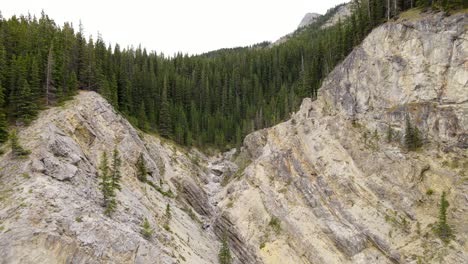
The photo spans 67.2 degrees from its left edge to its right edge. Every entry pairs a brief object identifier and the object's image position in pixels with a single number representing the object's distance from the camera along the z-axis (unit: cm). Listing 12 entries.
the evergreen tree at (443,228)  3800
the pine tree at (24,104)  4491
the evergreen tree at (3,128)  4106
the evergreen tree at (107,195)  3769
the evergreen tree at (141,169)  5069
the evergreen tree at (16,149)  3841
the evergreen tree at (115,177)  4155
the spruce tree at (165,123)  7556
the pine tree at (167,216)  4492
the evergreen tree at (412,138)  4522
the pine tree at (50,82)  5034
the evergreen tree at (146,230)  3842
